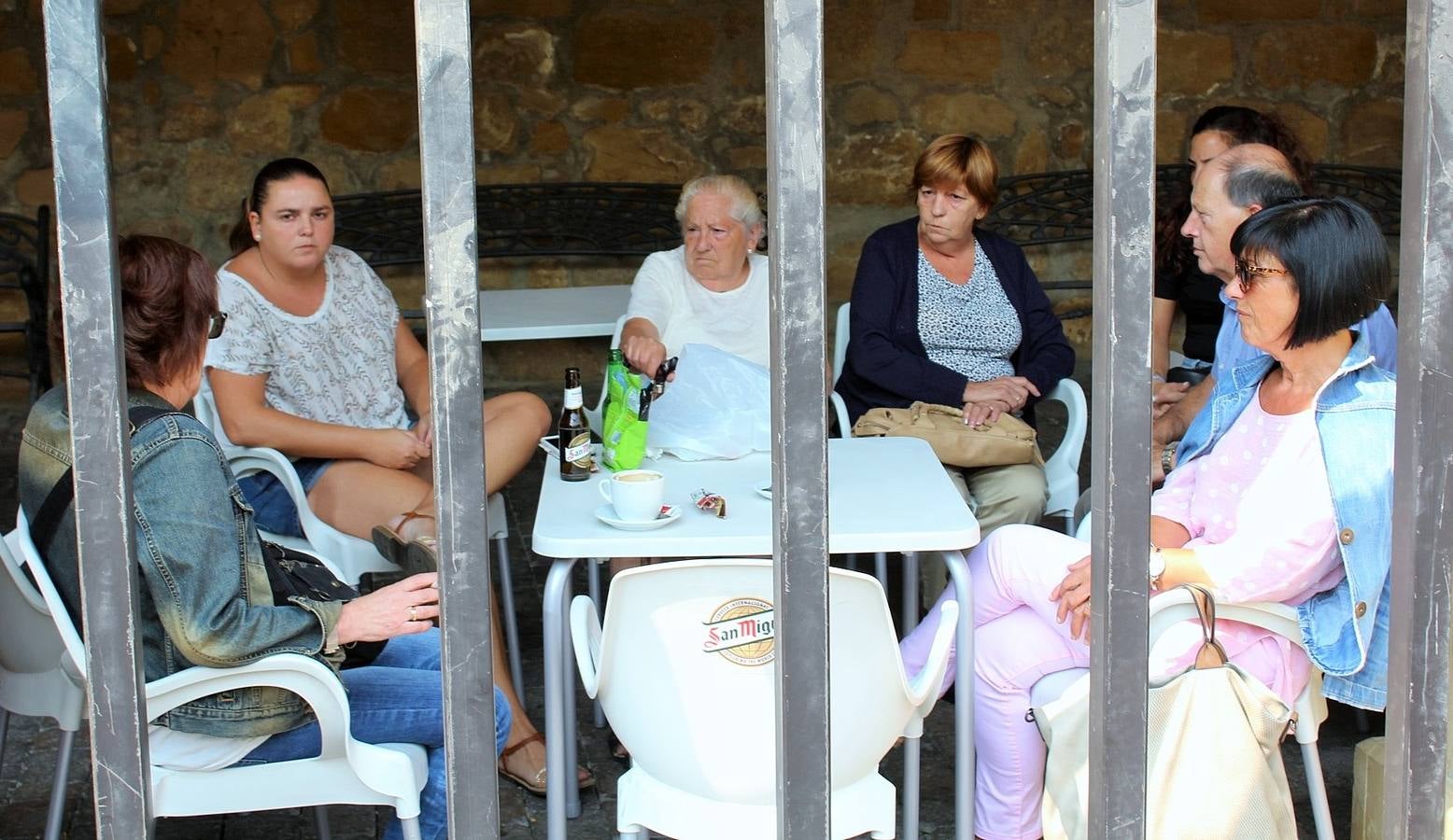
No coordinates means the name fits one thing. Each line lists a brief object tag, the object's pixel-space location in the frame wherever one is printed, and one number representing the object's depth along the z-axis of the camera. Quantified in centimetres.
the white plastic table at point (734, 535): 242
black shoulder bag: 211
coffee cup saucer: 255
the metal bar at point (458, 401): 113
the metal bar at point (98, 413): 111
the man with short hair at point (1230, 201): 302
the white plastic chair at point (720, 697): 205
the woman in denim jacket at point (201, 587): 202
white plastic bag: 305
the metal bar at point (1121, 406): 115
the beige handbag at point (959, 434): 354
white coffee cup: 255
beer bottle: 288
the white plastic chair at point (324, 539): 318
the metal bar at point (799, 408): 114
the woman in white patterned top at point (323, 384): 327
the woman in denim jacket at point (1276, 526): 224
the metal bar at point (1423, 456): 117
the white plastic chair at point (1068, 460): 367
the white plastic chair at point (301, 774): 208
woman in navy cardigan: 380
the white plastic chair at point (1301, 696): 235
